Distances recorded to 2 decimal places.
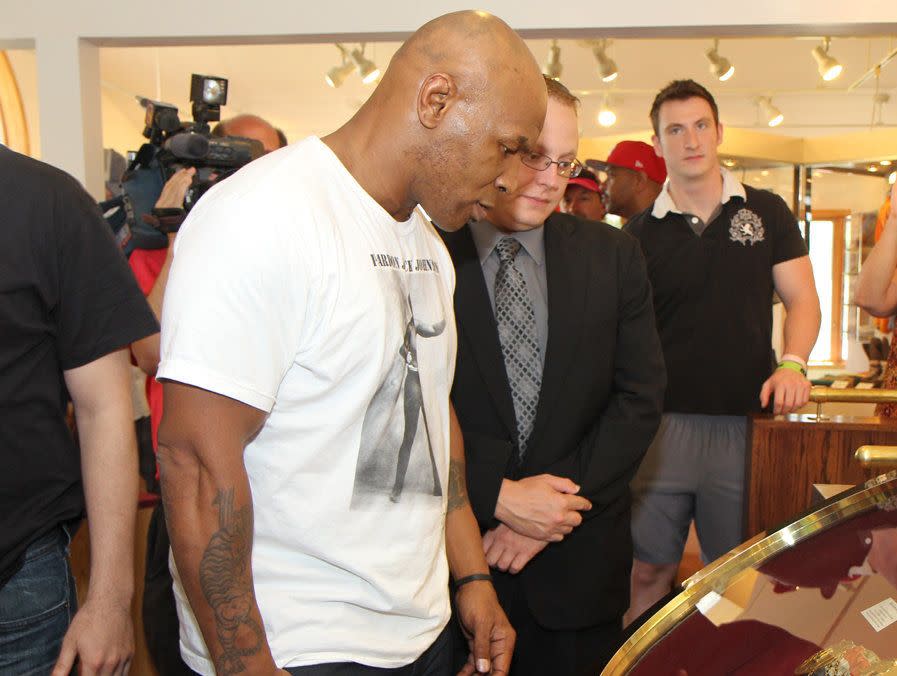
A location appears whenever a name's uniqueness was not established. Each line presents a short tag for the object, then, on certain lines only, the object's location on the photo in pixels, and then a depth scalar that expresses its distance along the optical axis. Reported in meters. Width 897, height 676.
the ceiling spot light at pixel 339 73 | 6.79
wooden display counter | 1.84
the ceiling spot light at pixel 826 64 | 6.82
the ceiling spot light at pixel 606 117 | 9.18
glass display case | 0.90
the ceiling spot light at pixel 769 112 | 9.75
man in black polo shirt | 2.75
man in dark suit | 1.91
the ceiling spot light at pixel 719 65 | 6.83
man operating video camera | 1.96
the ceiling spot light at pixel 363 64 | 6.75
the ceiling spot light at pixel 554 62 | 6.53
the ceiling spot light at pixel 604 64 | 6.68
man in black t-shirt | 1.35
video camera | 2.38
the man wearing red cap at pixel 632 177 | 3.94
